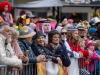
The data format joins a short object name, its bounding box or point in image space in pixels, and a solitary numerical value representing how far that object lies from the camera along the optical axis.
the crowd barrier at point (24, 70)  10.70
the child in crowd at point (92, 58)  14.22
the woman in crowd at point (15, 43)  11.49
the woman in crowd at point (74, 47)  13.49
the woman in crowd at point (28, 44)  11.67
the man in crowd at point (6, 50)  10.57
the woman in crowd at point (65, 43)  13.30
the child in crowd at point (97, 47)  14.76
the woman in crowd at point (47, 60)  12.14
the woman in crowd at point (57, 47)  12.54
